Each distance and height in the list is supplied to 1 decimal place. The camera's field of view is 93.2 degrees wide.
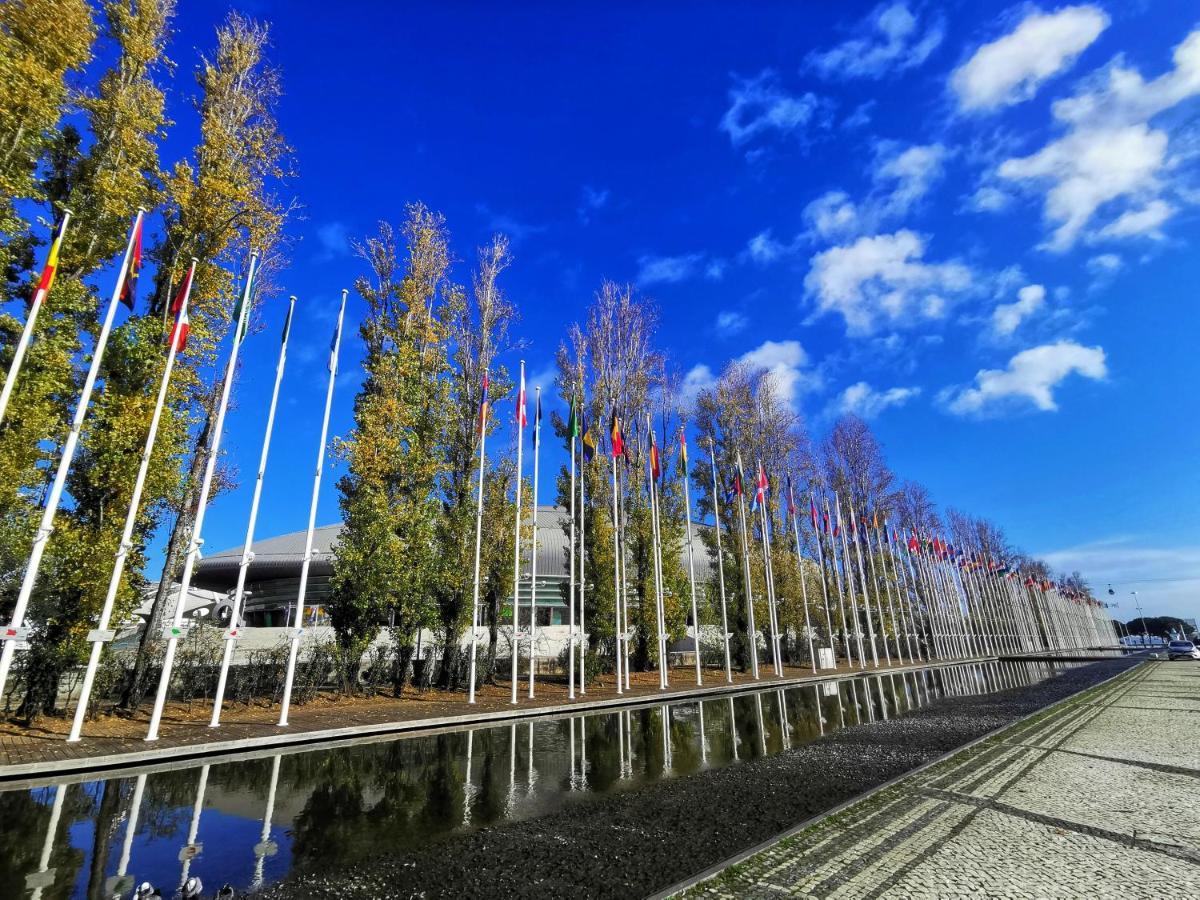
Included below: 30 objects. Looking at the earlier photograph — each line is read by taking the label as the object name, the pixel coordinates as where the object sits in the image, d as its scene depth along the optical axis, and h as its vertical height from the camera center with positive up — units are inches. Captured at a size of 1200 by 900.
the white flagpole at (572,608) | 823.0 +60.0
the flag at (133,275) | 522.3 +339.7
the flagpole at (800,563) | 1247.5 +179.2
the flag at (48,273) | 459.2 +304.1
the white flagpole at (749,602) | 1112.8 +78.1
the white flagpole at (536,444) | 862.5 +304.7
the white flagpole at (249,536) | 539.2 +112.1
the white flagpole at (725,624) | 1038.4 +35.9
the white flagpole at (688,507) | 1002.6 +238.6
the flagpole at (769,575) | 1137.5 +134.7
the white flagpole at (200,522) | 482.0 +120.2
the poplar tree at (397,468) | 836.0 +275.1
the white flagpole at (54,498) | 425.1 +122.1
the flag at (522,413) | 837.8 +329.0
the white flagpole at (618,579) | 879.1 +103.1
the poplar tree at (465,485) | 929.5 +271.3
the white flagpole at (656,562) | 925.8 +134.3
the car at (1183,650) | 1971.0 -54.4
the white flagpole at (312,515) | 571.5 +146.2
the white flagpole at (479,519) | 741.9 +171.3
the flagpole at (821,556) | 1315.2 +211.9
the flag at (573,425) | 914.9 +345.0
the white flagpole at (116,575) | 470.3 +68.2
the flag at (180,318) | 545.6 +311.4
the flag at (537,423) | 880.3 +333.7
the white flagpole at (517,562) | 758.2 +118.1
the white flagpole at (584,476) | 1162.0 +338.4
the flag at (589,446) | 1146.0 +393.2
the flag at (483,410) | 799.7 +322.2
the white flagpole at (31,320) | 424.5 +254.9
